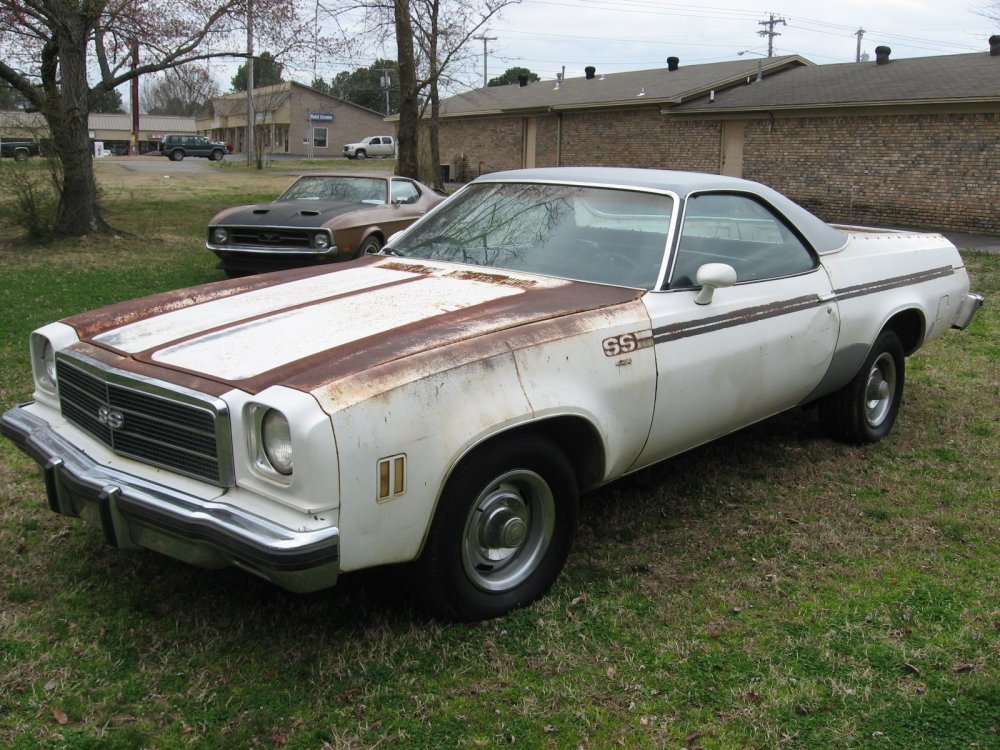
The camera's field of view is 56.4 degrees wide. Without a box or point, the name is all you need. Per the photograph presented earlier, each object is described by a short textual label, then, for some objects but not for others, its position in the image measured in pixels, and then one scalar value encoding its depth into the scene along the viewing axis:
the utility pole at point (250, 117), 44.12
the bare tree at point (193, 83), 15.98
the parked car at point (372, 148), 56.53
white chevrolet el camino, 2.76
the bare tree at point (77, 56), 13.16
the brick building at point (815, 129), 19.52
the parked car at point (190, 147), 54.38
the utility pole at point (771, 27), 51.09
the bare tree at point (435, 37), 22.12
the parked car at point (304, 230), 9.99
